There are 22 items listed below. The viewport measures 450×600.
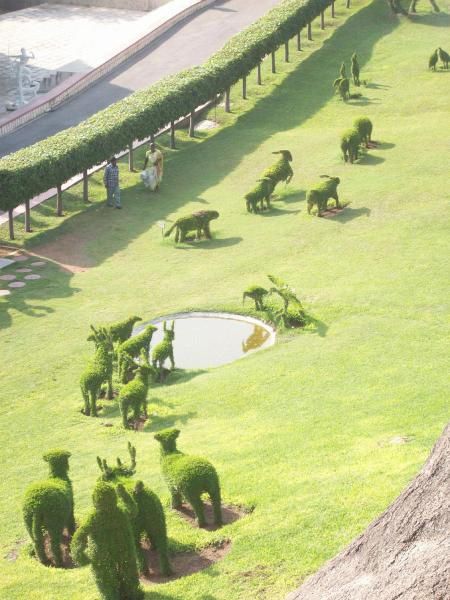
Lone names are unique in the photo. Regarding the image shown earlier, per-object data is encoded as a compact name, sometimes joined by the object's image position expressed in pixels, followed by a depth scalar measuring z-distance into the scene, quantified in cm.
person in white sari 3991
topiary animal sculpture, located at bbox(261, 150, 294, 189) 3762
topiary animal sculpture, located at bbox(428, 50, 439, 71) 4912
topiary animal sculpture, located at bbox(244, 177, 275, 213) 3684
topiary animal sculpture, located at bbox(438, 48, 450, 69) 4931
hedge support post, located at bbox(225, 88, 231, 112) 4725
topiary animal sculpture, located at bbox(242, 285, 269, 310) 2845
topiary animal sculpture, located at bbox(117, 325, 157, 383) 2516
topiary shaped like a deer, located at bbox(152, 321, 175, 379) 2503
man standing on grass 3819
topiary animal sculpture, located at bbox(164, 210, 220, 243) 3481
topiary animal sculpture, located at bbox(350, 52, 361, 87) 4806
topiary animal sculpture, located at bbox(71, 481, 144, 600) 1489
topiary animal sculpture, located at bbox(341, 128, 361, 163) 3956
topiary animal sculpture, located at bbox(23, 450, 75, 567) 1703
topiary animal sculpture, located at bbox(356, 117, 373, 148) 4016
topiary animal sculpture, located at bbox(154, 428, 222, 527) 1739
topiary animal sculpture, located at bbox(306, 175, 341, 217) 3547
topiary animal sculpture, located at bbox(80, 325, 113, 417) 2380
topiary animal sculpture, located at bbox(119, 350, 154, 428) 2248
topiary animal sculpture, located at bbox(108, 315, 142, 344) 2658
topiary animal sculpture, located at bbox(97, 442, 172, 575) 1608
